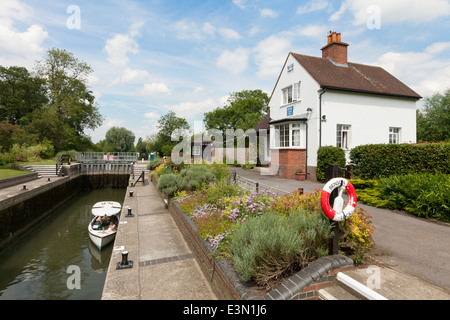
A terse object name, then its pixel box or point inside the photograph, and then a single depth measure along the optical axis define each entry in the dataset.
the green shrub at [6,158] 20.89
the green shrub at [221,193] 7.11
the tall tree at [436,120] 32.84
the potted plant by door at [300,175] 14.99
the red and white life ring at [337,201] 3.43
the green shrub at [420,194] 6.50
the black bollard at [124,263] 4.77
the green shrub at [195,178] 9.77
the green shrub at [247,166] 22.34
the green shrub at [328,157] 13.76
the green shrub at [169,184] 9.89
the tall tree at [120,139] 60.47
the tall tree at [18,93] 39.78
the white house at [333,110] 15.02
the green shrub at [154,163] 24.98
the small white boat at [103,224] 9.33
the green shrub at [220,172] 11.22
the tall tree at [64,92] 36.09
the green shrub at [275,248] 3.13
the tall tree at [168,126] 57.36
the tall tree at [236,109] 44.12
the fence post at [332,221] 3.47
